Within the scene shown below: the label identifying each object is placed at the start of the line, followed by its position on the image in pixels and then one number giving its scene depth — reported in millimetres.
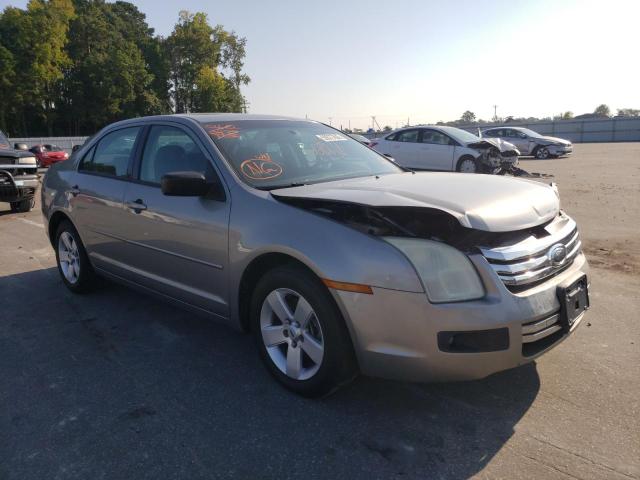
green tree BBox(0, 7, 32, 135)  41938
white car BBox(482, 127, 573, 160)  22891
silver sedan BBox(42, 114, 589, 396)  2582
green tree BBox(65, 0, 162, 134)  50438
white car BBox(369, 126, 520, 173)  13547
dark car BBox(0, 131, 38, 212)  10141
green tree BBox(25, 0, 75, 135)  42531
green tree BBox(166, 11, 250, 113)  63031
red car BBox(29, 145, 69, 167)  22344
